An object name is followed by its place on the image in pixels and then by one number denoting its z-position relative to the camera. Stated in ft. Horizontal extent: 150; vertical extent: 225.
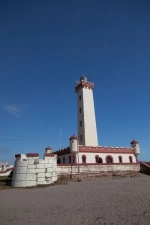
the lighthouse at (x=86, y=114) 113.50
